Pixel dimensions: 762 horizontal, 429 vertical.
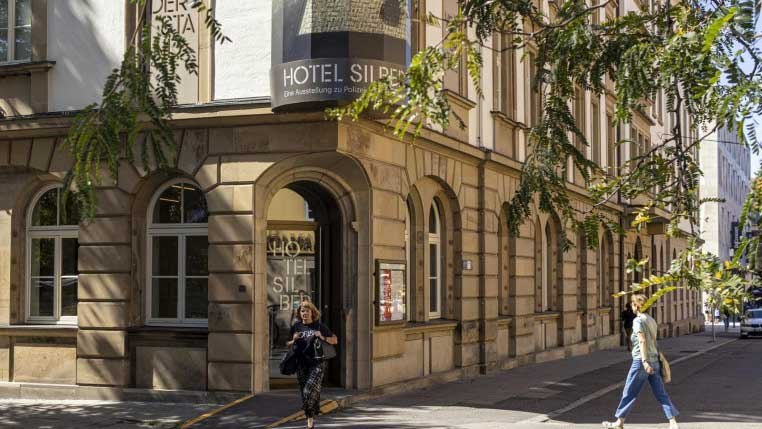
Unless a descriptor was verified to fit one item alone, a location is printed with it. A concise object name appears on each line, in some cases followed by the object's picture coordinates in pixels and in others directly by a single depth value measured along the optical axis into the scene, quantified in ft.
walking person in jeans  42.04
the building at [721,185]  240.32
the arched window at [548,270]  88.79
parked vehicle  154.71
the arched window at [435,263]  64.69
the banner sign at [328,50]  47.26
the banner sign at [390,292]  53.26
